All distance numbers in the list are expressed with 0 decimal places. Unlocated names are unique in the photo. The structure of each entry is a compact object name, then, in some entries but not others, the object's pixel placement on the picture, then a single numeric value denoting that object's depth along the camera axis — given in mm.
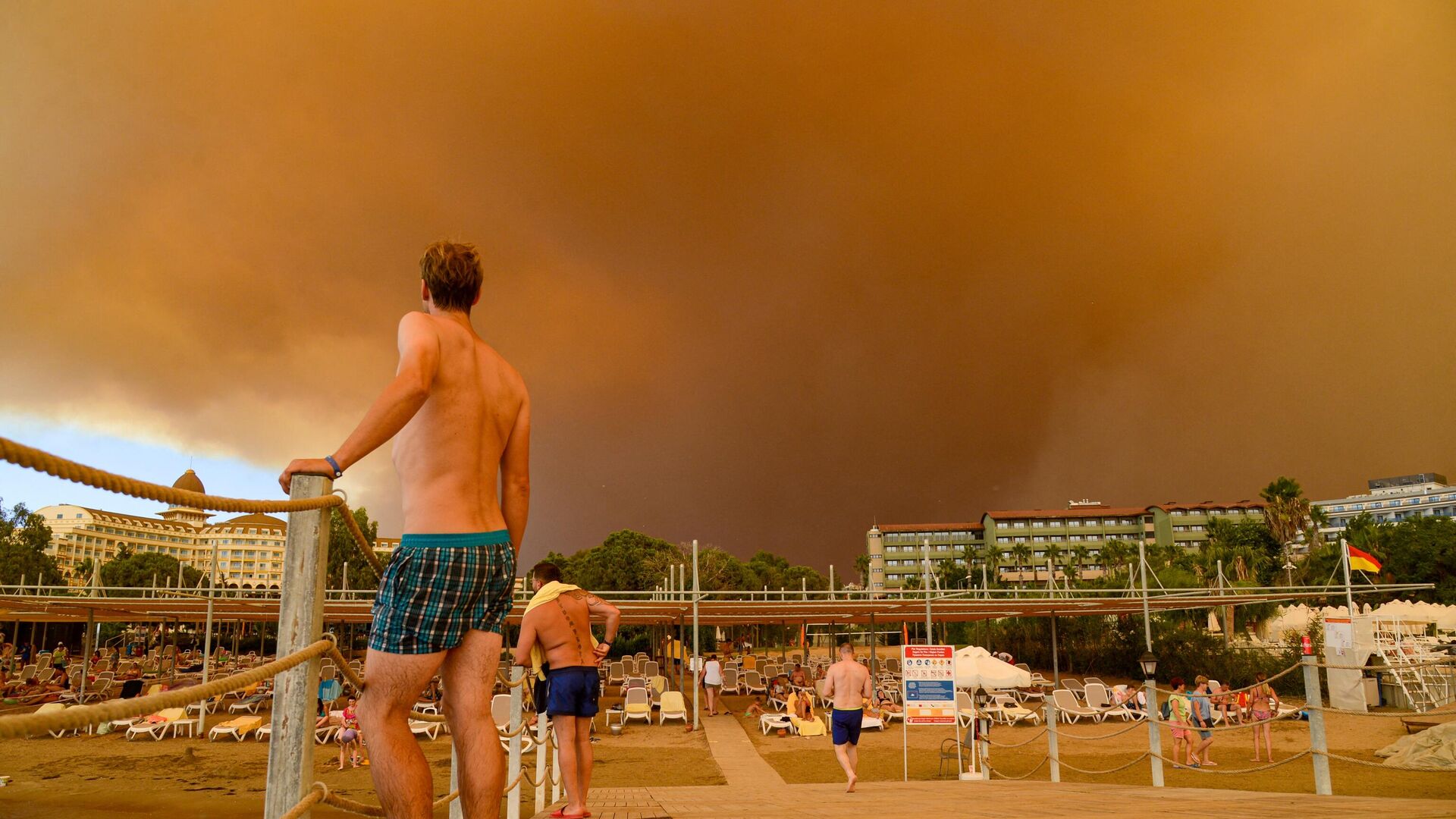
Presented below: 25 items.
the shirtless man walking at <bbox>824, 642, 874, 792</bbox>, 9523
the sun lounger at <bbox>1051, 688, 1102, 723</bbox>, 19828
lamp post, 8875
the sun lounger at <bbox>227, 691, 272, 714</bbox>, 20173
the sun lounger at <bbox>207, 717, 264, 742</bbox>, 17031
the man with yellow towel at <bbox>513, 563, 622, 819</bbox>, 5207
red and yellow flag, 25781
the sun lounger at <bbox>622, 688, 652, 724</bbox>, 19500
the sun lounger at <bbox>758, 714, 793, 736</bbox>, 18203
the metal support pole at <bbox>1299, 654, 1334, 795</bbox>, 7059
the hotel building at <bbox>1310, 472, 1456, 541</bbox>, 156875
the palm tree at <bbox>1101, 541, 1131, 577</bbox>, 63375
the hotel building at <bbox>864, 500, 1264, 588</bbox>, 111250
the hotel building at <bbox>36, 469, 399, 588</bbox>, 114500
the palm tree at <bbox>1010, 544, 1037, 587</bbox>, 73206
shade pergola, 19219
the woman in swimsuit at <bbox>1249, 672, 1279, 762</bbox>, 15539
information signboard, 10836
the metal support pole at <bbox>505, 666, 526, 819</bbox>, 5152
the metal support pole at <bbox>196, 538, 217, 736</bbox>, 15797
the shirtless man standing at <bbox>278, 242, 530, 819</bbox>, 2068
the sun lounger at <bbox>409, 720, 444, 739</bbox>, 17797
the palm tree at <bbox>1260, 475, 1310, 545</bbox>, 67688
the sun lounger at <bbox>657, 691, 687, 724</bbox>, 19469
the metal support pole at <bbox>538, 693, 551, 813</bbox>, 6137
